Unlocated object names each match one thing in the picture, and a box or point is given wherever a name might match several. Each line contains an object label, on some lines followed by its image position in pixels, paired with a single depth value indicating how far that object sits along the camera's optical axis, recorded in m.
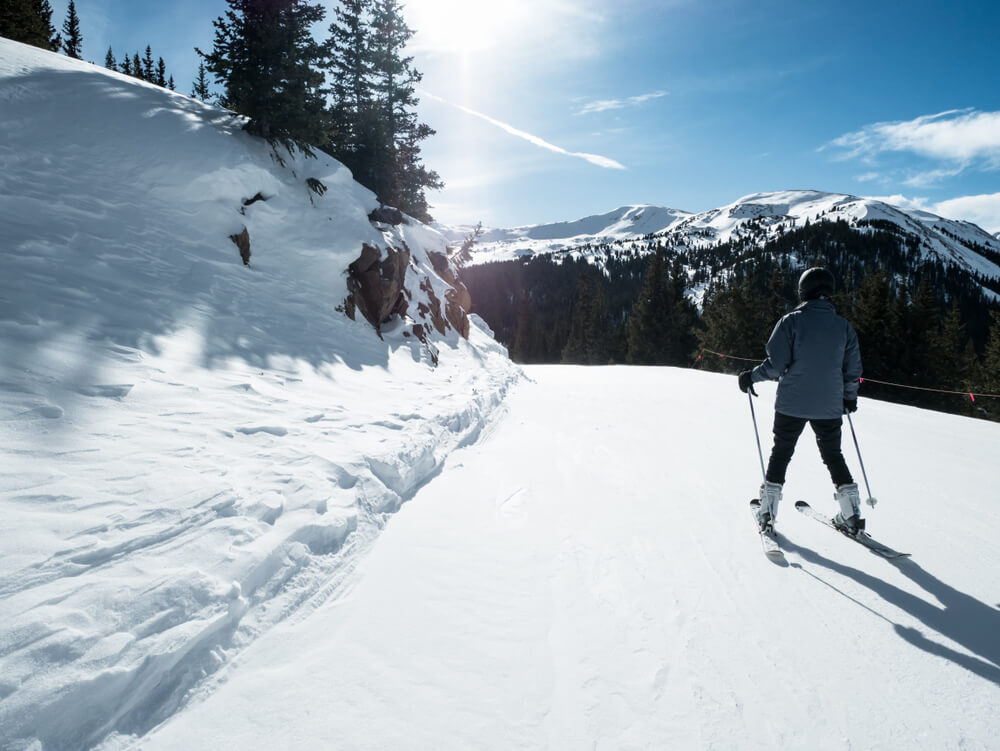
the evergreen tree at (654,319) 39.78
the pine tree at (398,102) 20.61
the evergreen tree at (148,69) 51.94
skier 3.96
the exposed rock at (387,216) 15.74
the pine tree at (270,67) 12.00
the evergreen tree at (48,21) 30.53
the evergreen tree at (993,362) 33.59
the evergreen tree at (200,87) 37.47
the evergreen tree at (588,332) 50.00
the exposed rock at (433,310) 15.13
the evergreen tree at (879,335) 29.77
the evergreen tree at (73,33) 48.43
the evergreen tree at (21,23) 21.62
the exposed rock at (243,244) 9.79
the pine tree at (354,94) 18.67
